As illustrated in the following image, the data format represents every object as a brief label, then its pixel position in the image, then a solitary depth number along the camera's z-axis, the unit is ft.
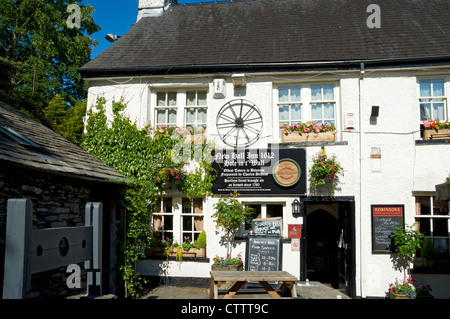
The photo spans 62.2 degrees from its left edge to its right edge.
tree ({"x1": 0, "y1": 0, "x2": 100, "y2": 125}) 60.54
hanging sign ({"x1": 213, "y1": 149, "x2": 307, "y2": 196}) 32.12
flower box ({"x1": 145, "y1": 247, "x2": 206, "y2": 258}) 32.81
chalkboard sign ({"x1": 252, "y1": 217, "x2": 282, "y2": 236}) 30.00
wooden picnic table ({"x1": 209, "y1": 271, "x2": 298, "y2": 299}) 20.99
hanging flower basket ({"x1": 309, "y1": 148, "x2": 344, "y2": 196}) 30.56
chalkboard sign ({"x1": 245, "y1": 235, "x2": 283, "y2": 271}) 27.50
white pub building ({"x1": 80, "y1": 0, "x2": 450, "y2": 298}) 30.76
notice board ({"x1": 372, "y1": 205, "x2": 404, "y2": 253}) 30.35
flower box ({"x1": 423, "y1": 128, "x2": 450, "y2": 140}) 30.60
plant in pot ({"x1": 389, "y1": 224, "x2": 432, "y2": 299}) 28.19
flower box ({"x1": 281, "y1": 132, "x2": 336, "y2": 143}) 32.30
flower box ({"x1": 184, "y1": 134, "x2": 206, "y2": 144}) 33.88
